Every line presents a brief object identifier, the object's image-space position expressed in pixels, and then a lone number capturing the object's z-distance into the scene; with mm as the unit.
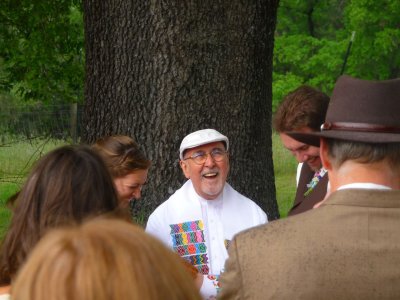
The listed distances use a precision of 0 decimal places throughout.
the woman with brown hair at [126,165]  4543
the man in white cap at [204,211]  4586
